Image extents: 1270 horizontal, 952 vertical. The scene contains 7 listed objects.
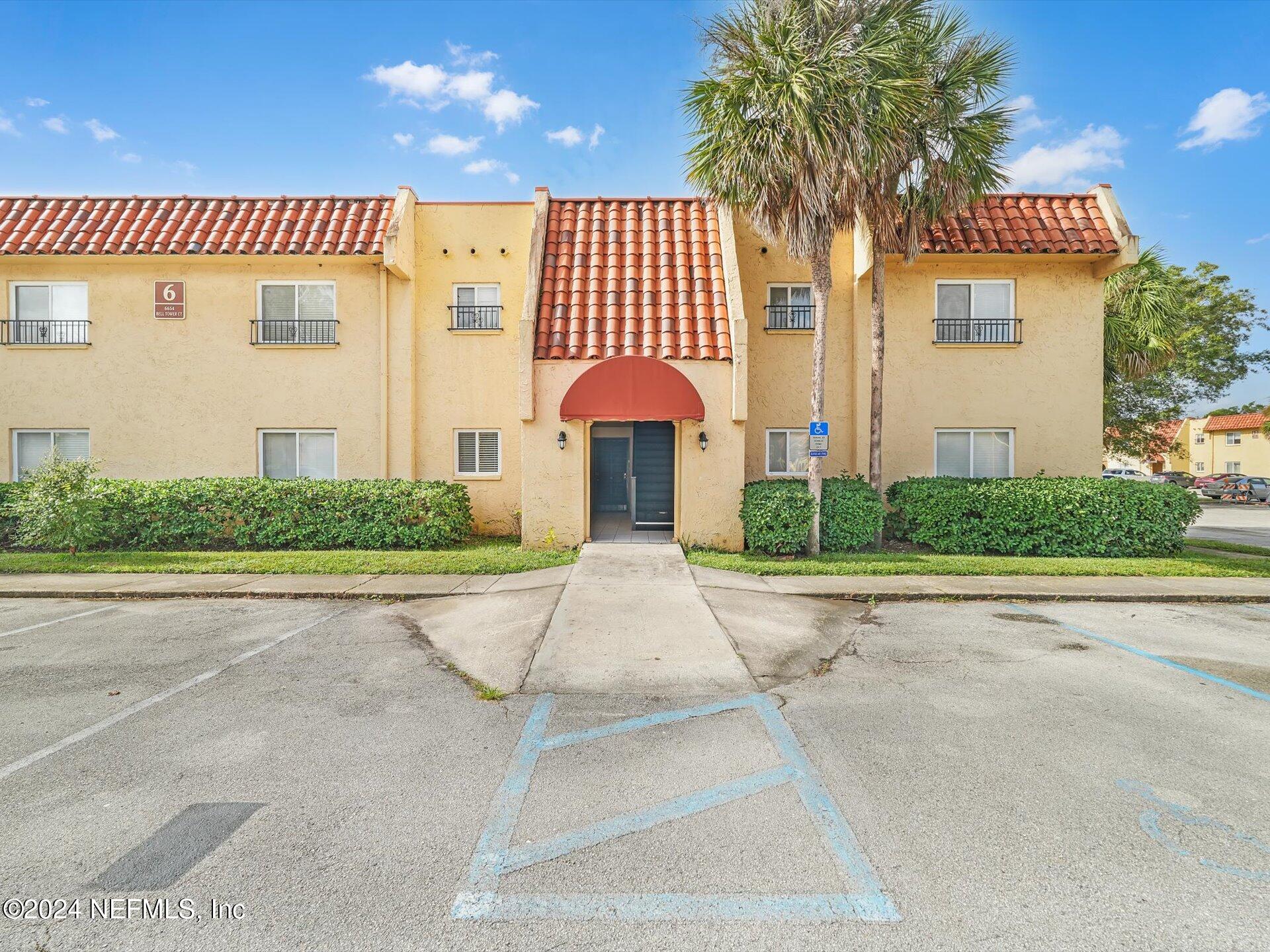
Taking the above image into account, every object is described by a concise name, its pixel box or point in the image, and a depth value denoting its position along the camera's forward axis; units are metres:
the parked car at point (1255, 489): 33.72
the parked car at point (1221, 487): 35.16
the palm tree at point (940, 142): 11.59
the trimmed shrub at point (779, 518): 11.75
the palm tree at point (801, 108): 10.52
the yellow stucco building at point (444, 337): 14.30
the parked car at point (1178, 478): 39.19
